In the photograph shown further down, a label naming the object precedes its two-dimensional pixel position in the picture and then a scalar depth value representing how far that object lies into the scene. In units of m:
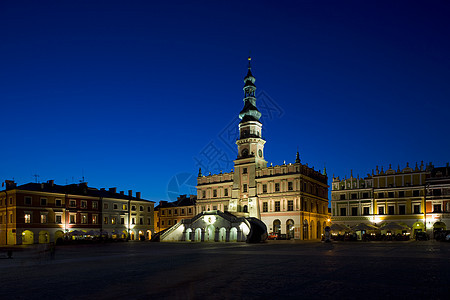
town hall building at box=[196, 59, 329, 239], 72.00
